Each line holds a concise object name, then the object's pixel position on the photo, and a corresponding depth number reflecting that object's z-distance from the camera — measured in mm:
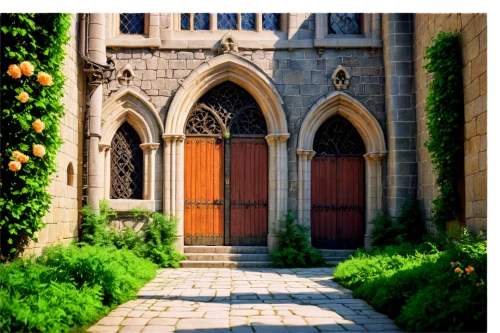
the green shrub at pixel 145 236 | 10266
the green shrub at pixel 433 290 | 4754
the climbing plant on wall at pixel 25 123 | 6953
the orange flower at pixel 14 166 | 6821
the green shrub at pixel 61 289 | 4329
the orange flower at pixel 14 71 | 6855
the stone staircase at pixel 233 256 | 10734
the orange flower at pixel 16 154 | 6898
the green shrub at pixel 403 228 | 10523
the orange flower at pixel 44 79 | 7208
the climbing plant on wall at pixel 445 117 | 8383
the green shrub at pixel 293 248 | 10609
